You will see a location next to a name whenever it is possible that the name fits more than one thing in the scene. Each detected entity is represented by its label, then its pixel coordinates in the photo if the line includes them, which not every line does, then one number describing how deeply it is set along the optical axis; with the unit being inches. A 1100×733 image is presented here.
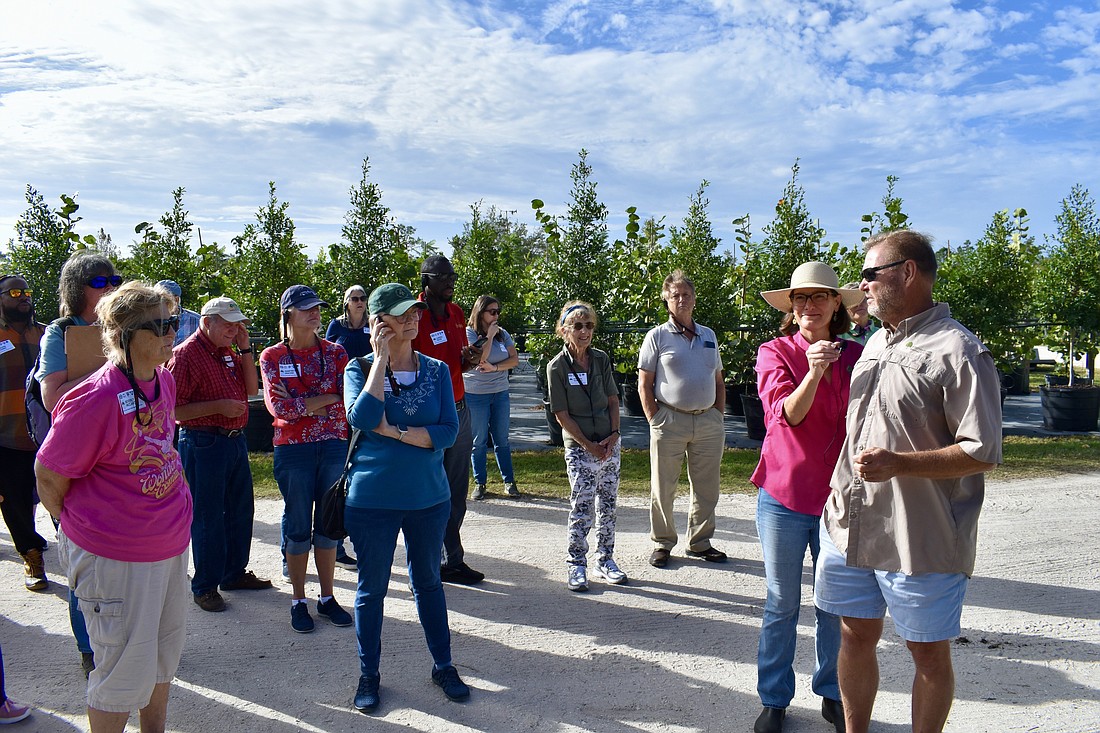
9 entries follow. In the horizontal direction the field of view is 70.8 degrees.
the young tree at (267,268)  401.7
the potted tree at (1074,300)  446.3
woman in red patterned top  174.7
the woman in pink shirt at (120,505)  109.7
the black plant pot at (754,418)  415.8
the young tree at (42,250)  382.9
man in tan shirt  102.7
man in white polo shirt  219.6
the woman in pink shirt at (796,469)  132.0
